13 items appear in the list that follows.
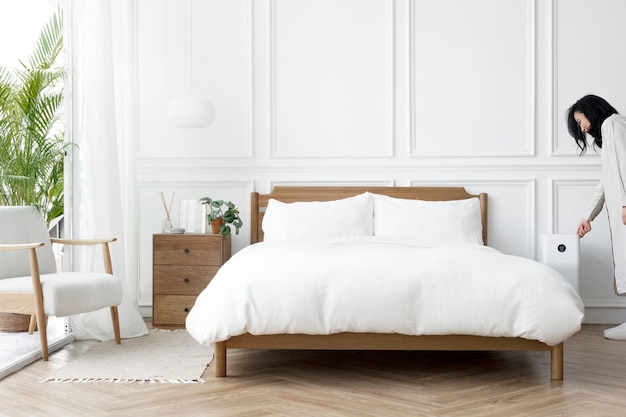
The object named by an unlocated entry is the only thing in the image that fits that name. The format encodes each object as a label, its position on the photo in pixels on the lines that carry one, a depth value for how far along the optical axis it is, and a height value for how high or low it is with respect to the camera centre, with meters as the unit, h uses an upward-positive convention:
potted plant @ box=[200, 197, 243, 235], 5.22 -0.18
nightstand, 5.06 -0.54
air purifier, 5.00 -0.45
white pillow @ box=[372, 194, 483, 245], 4.93 -0.20
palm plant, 4.40 +0.42
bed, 3.31 -0.52
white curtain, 4.63 +0.29
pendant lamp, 5.16 +0.59
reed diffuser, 5.31 -0.22
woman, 4.69 +0.16
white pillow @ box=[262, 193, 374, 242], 4.98 -0.19
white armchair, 3.80 -0.48
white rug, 3.53 -0.91
